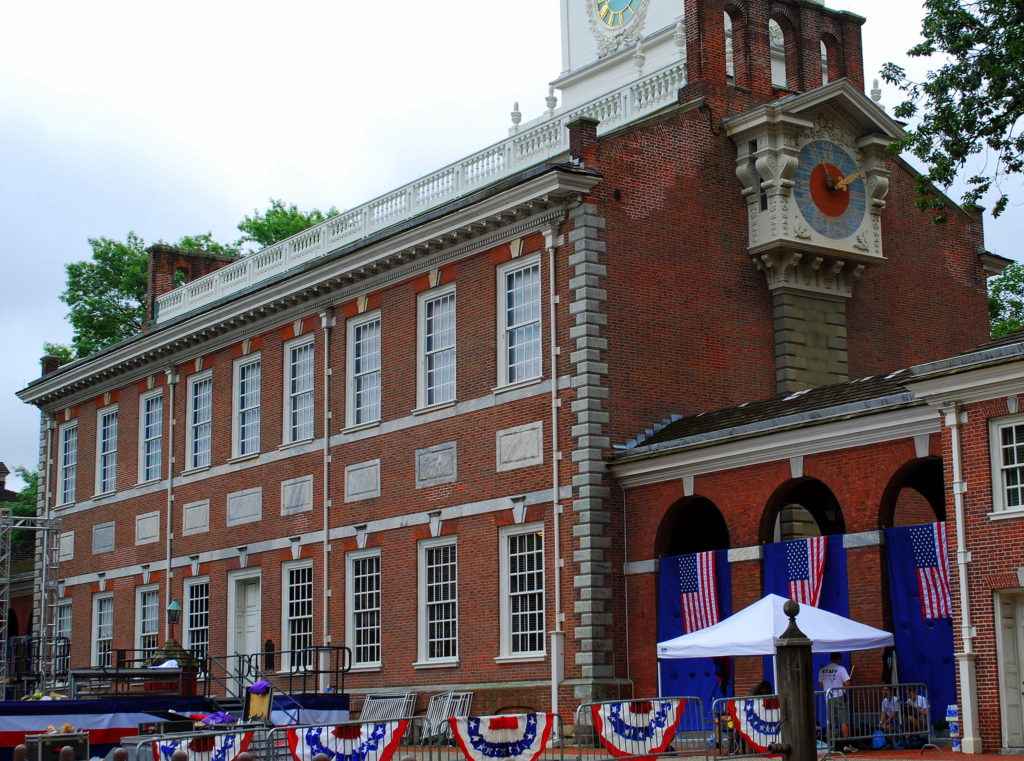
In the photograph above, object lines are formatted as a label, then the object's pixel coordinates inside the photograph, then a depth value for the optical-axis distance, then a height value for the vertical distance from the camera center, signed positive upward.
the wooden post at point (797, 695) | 16.78 -0.50
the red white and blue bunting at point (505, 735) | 19.05 -0.98
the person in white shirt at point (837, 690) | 22.44 -0.61
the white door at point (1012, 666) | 21.27 -0.31
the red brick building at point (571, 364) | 28.30 +5.69
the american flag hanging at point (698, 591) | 27.02 +0.96
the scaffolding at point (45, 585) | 45.56 +2.14
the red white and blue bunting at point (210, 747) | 18.72 -1.05
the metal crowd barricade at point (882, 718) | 22.81 -1.02
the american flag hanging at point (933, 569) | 23.62 +1.09
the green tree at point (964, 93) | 23.62 +8.03
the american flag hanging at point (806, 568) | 25.30 +1.23
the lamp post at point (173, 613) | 37.59 +1.03
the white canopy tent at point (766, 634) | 22.34 +0.17
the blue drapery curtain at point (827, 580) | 24.94 +1.04
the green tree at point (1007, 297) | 50.03 +10.90
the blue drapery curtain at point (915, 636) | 23.75 +0.12
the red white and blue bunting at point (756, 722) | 20.73 -0.95
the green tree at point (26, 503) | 64.81 +6.26
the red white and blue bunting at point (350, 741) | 18.77 -1.01
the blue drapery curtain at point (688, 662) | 27.06 -0.23
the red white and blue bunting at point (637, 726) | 20.27 -0.96
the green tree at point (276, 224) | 61.41 +16.36
